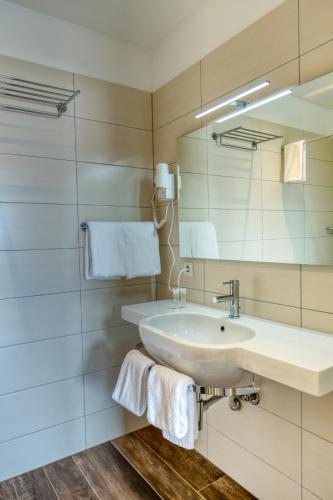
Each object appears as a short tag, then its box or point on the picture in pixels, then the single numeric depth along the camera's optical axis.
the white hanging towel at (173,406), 1.32
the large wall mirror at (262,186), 1.31
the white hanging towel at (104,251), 1.92
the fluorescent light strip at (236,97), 1.45
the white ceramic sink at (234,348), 1.00
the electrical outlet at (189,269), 1.99
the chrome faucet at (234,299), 1.59
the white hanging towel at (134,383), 1.56
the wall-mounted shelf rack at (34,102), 1.73
